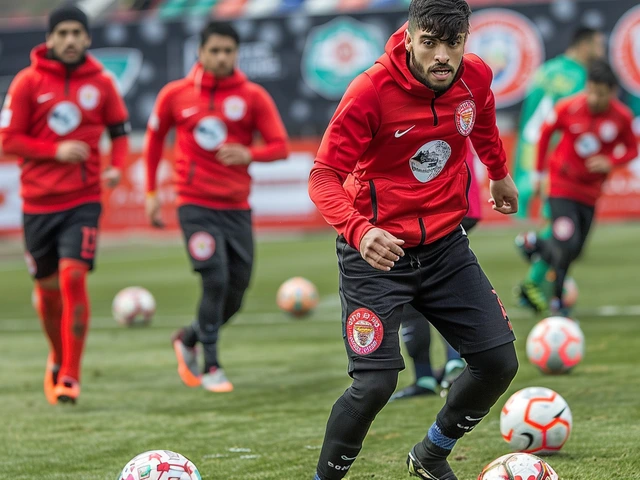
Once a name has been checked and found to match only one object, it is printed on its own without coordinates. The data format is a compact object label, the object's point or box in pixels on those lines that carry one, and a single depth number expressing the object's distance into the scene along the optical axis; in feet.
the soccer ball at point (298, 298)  80.69
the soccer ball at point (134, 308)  79.46
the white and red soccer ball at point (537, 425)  36.04
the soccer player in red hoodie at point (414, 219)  29.94
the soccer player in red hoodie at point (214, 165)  52.47
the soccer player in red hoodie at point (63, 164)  49.39
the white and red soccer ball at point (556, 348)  51.11
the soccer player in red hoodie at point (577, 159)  68.74
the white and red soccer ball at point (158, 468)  30.07
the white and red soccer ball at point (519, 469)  29.76
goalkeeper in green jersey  73.82
